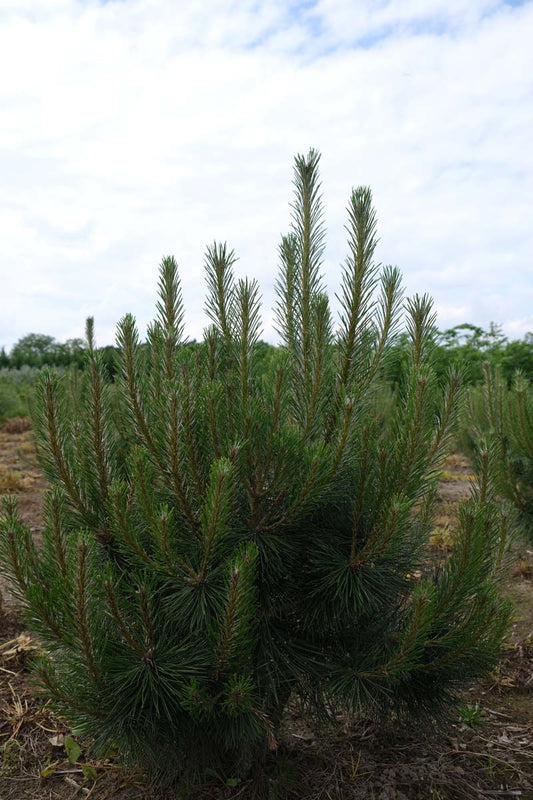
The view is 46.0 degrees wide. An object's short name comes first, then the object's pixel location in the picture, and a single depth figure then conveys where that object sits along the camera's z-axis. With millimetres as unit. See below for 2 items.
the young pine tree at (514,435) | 4465
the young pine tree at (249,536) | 1935
